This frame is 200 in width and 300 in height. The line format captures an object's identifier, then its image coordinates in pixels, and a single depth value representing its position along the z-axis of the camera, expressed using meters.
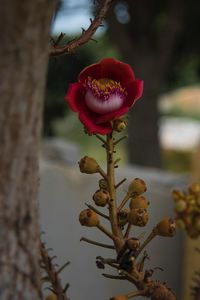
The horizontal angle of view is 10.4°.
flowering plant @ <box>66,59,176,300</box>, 1.23
